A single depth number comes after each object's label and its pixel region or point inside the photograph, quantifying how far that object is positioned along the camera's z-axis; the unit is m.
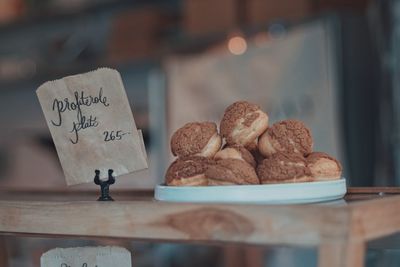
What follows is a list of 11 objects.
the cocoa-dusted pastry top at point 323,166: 1.04
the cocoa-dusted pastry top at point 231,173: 1.00
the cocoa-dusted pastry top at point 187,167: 1.03
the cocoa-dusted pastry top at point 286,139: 1.07
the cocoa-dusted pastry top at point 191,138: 1.08
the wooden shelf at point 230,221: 0.85
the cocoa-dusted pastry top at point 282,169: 1.00
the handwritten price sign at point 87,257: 1.09
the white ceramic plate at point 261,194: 0.96
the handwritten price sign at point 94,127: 1.08
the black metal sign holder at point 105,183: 1.08
